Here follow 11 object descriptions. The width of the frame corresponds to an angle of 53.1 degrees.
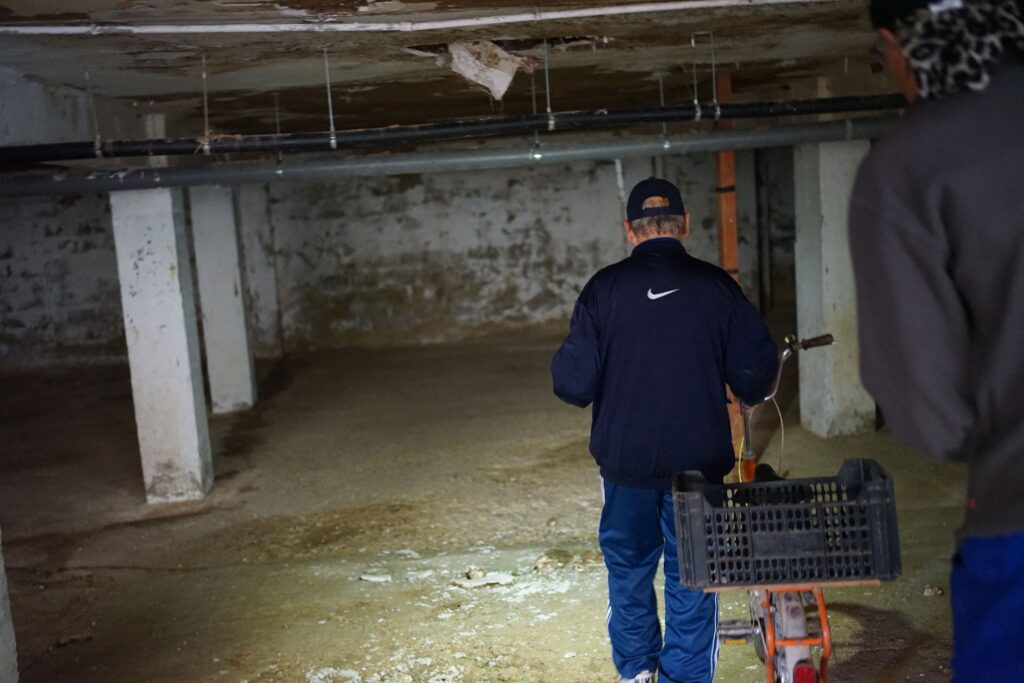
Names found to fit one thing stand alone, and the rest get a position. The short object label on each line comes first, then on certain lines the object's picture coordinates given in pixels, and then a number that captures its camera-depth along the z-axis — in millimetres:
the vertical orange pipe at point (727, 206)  5641
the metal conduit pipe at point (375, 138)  4254
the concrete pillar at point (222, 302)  7539
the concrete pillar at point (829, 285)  5727
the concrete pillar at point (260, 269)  9914
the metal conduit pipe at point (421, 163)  4793
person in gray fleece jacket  1340
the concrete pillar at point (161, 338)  5469
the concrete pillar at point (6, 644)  2508
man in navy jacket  2604
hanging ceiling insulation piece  4328
